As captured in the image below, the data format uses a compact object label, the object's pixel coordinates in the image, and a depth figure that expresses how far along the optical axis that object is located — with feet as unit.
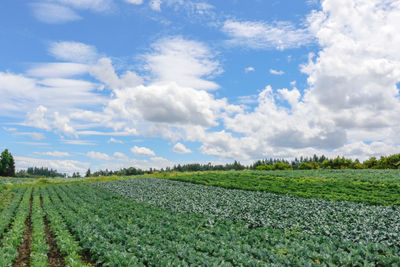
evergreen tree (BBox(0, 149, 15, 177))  304.09
